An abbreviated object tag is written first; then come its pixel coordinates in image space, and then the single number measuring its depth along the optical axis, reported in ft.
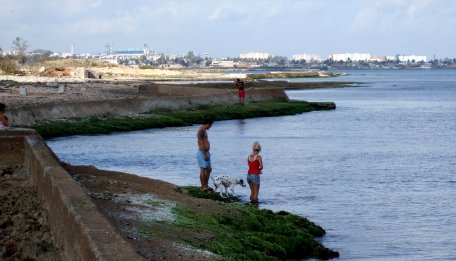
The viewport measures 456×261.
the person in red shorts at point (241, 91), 202.69
